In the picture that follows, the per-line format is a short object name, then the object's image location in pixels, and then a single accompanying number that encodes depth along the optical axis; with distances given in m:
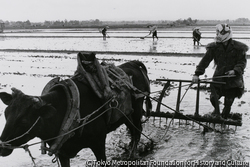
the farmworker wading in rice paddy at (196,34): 22.01
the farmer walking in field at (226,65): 5.50
